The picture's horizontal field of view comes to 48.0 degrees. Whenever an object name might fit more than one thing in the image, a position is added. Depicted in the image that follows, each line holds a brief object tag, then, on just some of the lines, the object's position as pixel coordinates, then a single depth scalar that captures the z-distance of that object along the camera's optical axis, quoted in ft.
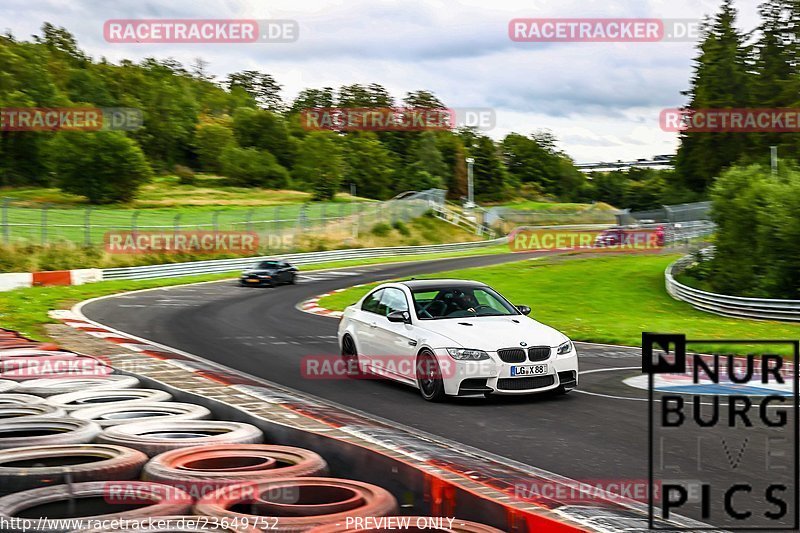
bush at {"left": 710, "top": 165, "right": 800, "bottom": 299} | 91.09
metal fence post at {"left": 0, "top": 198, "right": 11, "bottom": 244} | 121.19
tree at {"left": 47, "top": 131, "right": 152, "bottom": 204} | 217.15
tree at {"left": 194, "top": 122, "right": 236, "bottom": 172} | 345.72
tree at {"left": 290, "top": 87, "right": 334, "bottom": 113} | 458.09
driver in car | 38.09
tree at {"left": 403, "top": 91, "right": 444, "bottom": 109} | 435.53
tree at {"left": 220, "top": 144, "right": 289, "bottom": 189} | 319.27
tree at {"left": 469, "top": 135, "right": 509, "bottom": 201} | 401.08
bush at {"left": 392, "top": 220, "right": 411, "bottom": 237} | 218.18
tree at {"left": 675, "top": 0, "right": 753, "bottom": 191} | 300.40
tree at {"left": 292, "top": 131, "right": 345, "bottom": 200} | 295.69
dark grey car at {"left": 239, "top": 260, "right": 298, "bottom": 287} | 117.80
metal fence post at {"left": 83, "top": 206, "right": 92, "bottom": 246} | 135.25
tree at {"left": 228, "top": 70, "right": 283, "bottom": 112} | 545.85
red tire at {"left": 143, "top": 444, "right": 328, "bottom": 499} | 18.09
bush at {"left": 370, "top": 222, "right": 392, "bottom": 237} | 208.44
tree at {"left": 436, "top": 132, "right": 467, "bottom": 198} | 401.08
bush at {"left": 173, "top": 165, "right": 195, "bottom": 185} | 313.01
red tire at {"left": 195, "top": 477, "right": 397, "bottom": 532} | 15.52
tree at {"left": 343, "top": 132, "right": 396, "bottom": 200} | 344.28
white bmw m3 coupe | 33.68
